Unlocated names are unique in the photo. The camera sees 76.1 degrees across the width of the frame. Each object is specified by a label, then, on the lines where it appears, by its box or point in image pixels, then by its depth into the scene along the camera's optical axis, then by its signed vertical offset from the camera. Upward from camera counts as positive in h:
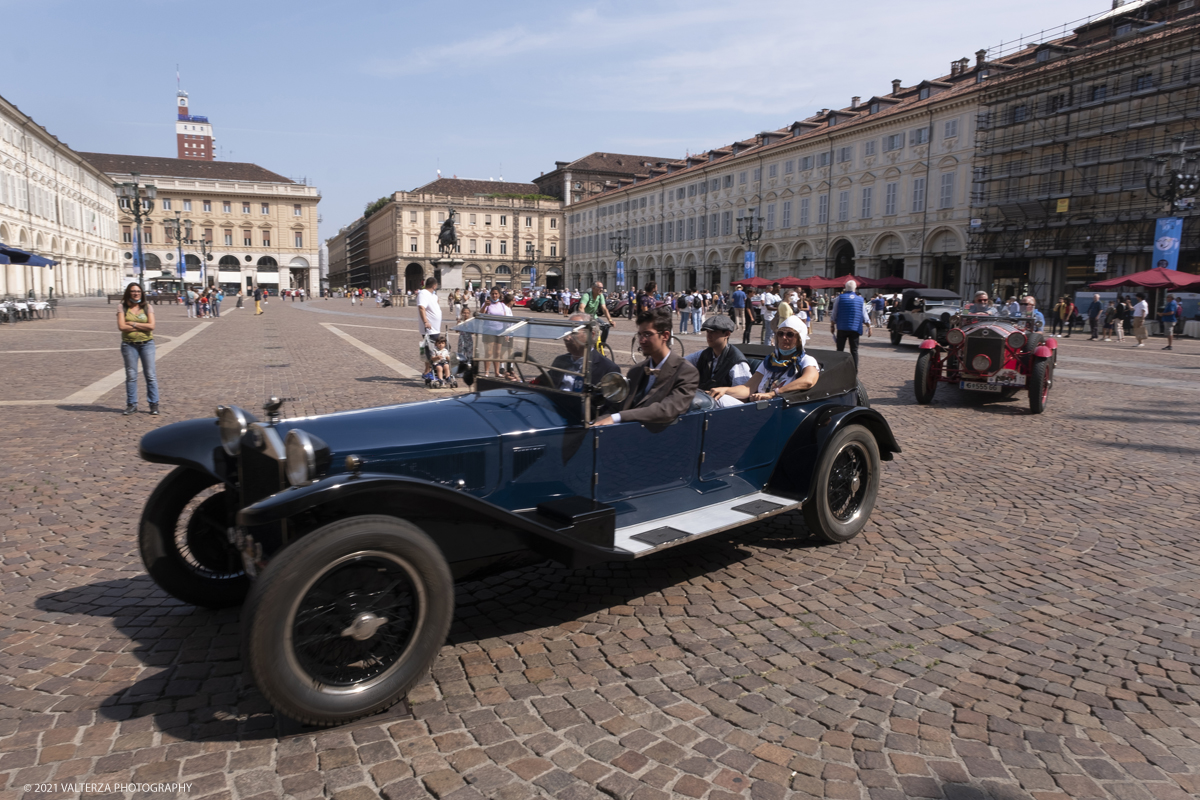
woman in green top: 8.85 -0.57
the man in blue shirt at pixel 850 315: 11.85 -0.09
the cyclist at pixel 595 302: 15.02 +0.03
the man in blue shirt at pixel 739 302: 30.88 +0.19
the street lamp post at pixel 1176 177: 25.94 +4.78
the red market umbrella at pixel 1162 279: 25.08 +1.25
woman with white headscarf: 4.84 -0.41
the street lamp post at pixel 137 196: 26.66 +3.60
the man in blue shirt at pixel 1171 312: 24.92 +0.17
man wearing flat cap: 4.95 -0.36
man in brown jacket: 3.88 -0.41
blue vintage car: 2.72 -0.89
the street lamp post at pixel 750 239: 41.66 +4.23
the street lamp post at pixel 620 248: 57.36 +4.12
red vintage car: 10.55 -0.64
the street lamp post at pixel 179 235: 45.17 +3.62
